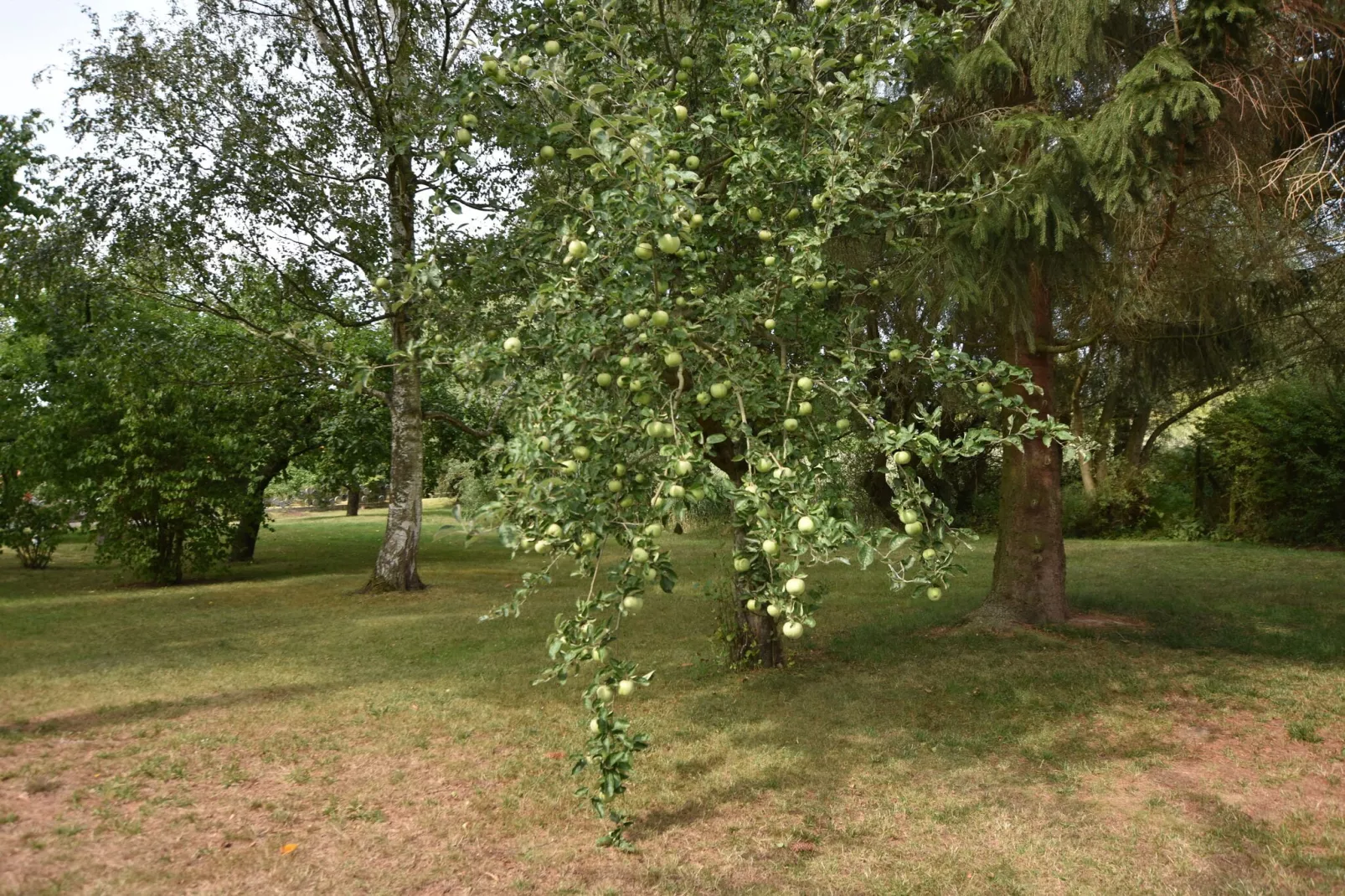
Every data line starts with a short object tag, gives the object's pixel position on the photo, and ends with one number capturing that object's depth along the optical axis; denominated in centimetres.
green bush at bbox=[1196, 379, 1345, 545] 1579
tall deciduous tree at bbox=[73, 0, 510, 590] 1195
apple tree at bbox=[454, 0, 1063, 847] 358
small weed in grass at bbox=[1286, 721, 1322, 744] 561
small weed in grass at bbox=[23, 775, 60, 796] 495
